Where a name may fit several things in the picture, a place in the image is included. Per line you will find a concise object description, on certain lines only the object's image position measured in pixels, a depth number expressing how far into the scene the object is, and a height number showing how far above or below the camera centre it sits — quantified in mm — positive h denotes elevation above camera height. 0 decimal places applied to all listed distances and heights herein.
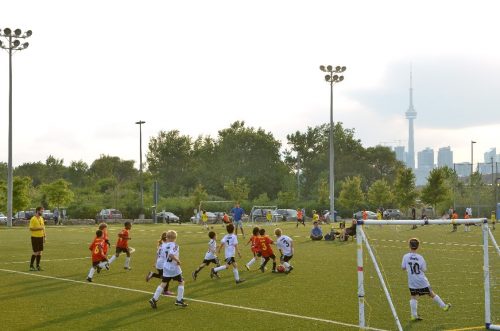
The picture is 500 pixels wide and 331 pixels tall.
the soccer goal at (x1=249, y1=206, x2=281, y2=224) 68606 -1778
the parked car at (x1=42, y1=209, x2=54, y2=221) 74000 -2101
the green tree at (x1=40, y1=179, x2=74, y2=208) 76062 +361
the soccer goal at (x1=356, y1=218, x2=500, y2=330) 11336 -1067
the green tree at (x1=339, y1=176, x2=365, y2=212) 86500 +406
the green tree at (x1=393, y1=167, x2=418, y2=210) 75875 +1167
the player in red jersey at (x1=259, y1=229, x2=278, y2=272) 21266 -1566
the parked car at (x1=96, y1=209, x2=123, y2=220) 76812 -1942
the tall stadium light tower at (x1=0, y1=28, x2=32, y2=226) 58875 +12595
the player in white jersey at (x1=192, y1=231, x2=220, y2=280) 19312 -1573
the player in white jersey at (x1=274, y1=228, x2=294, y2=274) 21347 -1572
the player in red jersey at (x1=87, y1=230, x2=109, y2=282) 19500 -1596
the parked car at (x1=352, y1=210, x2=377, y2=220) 70388 -1743
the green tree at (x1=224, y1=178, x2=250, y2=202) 95250 +1021
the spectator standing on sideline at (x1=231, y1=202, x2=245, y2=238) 38344 -908
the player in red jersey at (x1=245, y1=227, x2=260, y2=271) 21409 -1422
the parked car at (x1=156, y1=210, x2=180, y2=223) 78838 -2276
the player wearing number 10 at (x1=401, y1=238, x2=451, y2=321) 12852 -1374
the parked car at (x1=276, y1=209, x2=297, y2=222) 74025 -1770
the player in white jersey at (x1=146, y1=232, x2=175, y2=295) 16031 -1598
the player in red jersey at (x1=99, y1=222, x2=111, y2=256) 20683 -1139
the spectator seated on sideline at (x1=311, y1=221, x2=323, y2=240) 37281 -1878
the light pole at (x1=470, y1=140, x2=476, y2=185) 77900 +3542
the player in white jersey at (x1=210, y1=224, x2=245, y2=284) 19234 -1403
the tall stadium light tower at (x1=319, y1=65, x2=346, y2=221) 68075 +11762
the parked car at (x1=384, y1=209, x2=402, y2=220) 75925 -1773
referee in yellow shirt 22234 -1211
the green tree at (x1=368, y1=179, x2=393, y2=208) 86312 +668
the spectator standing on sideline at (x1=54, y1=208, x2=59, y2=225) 68188 -2018
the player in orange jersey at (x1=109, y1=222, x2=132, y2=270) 22203 -1478
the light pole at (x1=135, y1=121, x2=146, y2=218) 82312 +6006
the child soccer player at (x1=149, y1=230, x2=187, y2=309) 14523 -1510
